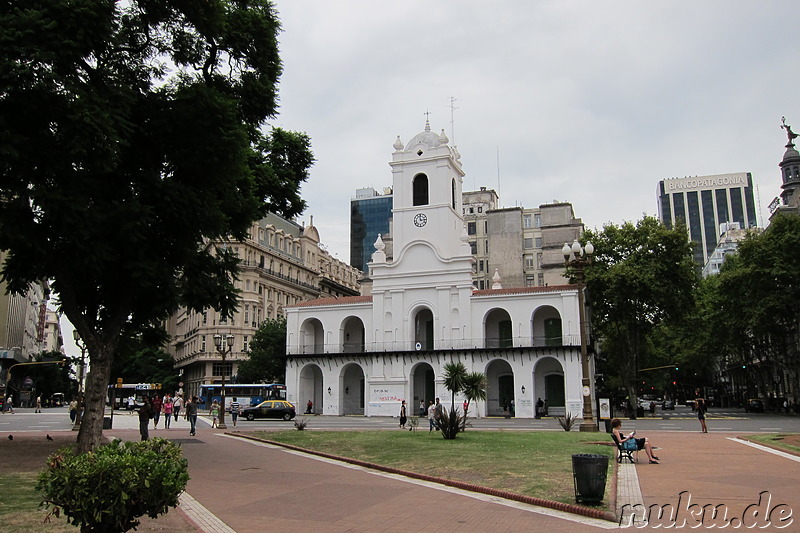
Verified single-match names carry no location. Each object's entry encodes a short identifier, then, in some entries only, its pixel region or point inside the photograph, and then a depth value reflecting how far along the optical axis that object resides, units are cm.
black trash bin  991
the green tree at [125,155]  1368
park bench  1599
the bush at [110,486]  657
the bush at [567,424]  2634
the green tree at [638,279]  4584
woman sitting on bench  1595
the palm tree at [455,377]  3638
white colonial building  4750
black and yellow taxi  4228
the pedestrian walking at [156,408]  3084
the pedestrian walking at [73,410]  3409
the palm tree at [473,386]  3456
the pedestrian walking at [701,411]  2625
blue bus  5466
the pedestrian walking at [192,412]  2652
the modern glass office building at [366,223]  12350
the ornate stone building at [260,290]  7112
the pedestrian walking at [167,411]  3212
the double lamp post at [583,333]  2478
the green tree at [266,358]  6181
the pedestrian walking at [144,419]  2141
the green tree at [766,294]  4388
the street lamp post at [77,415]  2931
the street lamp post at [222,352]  3212
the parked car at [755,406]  5075
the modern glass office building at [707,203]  17975
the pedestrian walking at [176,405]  3540
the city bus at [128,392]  6769
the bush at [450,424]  2197
